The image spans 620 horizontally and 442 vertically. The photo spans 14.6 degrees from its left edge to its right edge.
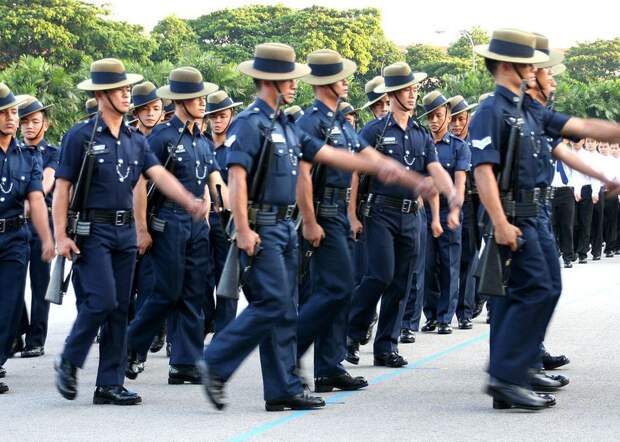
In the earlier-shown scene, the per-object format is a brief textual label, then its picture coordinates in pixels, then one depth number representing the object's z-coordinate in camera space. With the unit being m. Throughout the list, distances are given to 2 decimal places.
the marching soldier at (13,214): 17.05
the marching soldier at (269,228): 14.18
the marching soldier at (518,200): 14.09
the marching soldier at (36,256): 20.20
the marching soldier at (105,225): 15.00
